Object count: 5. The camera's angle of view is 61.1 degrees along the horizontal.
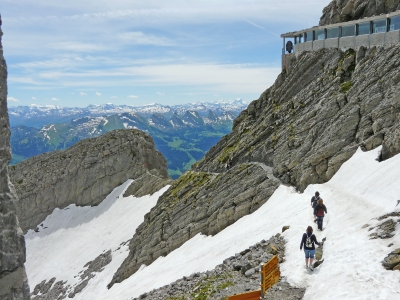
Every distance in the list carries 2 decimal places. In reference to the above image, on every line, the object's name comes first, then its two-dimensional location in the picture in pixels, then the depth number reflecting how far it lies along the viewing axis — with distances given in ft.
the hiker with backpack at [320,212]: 70.38
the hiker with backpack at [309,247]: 56.29
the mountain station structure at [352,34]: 103.81
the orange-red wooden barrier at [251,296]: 50.62
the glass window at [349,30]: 121.80
